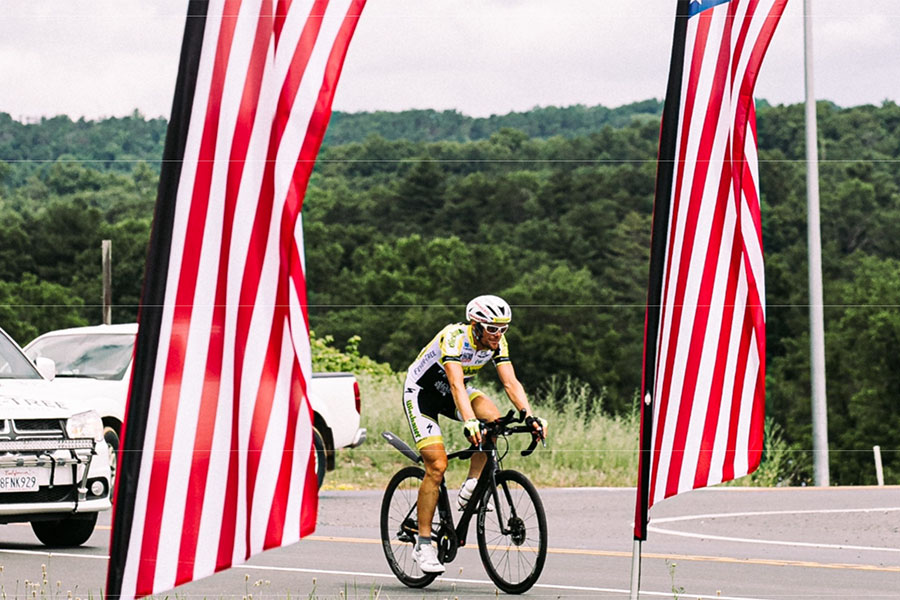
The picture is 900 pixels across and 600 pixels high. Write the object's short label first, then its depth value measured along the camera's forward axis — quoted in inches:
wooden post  1782.0
